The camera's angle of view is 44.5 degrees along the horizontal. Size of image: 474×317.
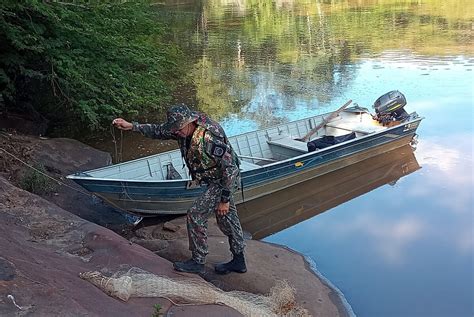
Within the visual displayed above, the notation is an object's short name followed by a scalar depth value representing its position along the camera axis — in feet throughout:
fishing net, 14.45
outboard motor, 38.75
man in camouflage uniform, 16.57
